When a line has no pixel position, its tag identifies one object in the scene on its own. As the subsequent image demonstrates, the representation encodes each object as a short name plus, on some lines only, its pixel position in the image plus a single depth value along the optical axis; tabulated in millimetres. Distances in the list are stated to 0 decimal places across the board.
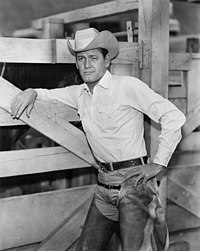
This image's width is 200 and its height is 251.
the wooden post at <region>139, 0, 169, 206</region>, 3146
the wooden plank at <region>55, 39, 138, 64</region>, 2969
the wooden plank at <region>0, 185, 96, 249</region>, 2984
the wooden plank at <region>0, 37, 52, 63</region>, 2777
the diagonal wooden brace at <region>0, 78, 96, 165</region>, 2782
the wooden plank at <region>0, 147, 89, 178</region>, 2902
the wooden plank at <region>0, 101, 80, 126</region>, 2811
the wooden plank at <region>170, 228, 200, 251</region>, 3678
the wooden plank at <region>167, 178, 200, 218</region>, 3557
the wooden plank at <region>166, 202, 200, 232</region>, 3645
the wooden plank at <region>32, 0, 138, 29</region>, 3275
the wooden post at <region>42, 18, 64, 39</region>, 4258
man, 2668
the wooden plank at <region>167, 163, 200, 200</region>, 3578
